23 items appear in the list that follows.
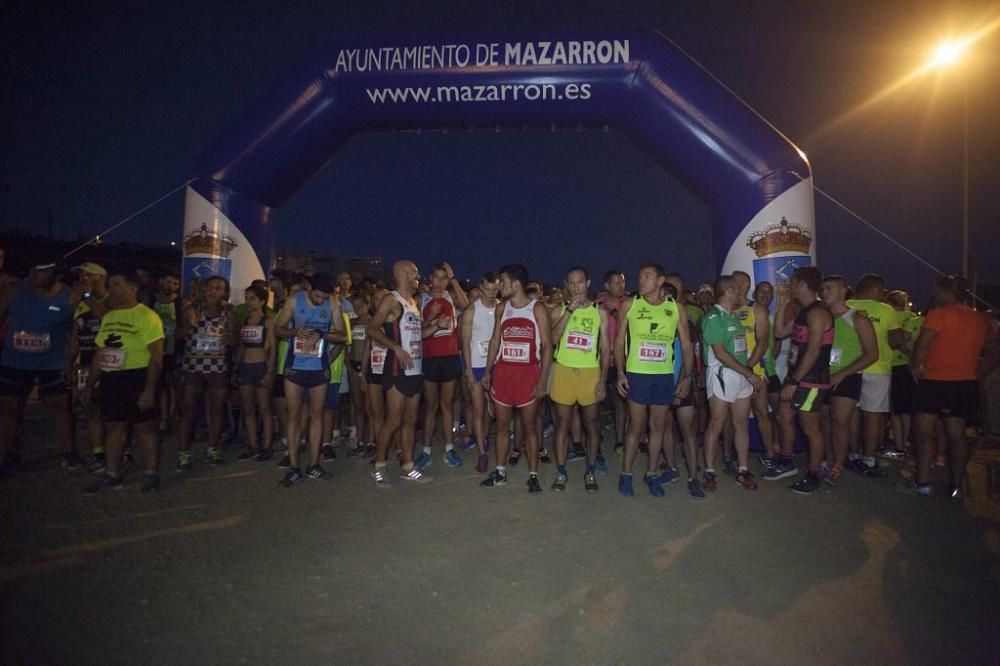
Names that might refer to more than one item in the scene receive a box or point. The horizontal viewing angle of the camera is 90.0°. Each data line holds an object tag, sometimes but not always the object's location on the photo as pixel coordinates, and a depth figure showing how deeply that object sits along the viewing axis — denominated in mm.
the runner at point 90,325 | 5504
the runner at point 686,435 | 4938
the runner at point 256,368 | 5910
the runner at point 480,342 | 5766
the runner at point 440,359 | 5641
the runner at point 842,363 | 5234
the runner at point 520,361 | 4992
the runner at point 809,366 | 4954
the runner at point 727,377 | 4953
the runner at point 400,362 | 5090
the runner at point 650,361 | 4793
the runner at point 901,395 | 6312
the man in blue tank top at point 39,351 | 5234
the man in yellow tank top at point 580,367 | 5016
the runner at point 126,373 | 4684
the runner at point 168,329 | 6723
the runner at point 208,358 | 5672
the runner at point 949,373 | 4832
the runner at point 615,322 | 6254
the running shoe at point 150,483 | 4769
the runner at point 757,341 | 5266
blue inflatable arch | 7656
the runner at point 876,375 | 5660
